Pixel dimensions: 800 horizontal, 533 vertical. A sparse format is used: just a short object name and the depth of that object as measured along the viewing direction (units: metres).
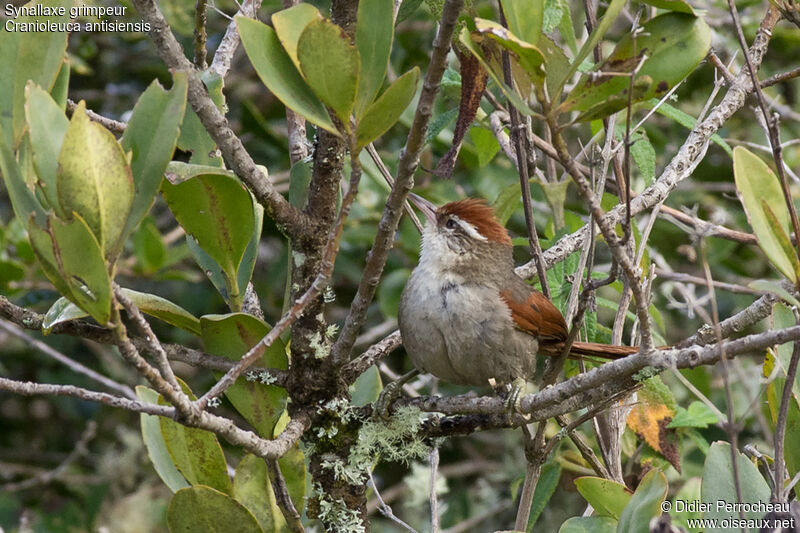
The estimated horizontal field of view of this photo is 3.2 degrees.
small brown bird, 4.79
